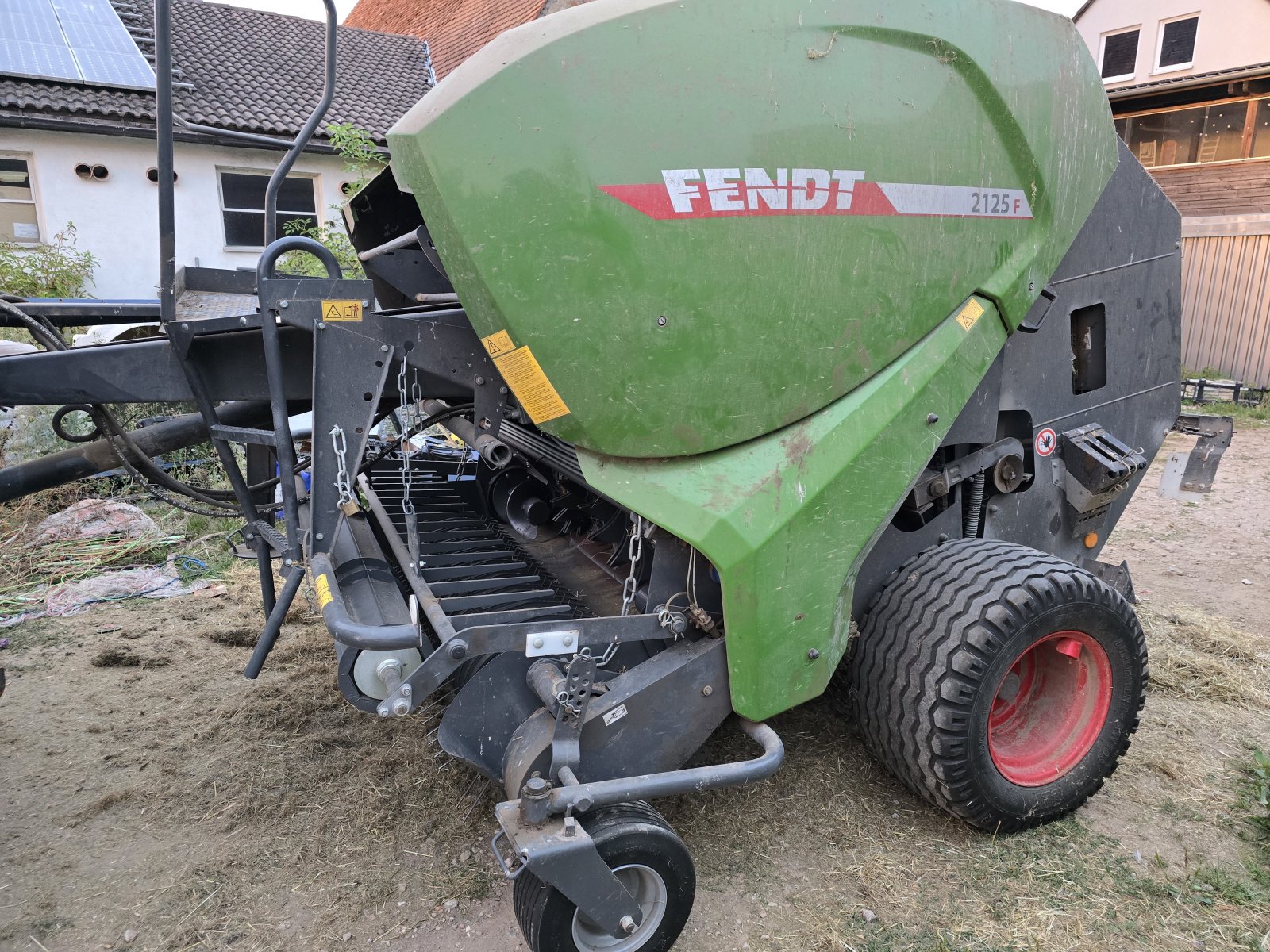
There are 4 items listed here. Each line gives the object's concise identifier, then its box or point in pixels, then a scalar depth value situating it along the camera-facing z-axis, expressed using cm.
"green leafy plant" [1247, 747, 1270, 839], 283
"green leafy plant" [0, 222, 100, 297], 1048
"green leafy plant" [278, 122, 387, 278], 625
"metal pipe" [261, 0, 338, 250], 242
